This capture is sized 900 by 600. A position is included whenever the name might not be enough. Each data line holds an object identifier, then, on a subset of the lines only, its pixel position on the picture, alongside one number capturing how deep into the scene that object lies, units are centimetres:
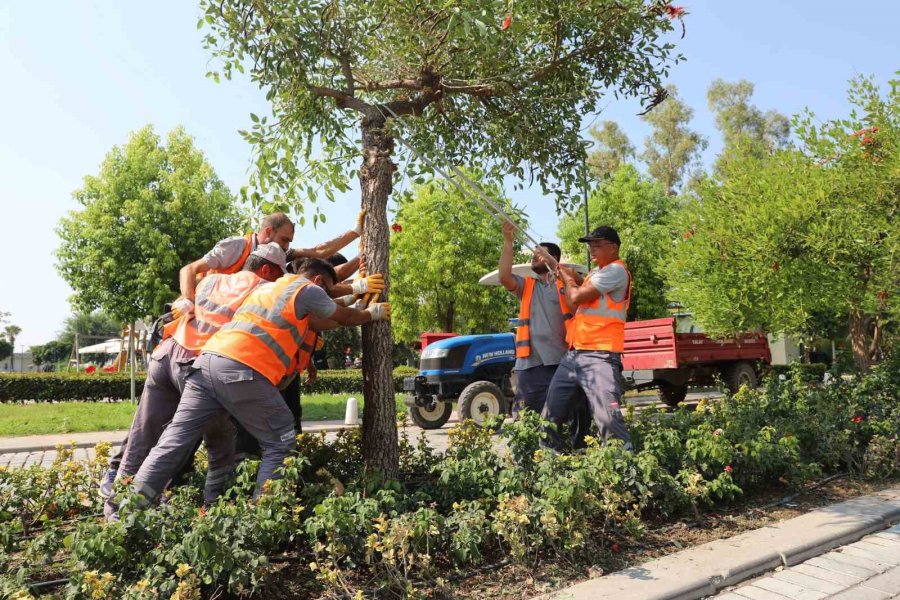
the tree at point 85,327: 7624
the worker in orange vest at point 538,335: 539
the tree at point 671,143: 3756
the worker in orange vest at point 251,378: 367
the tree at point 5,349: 7112
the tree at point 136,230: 1930
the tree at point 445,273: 2692
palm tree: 7619
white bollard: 1290
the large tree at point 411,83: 434
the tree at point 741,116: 3700
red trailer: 1406
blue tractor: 1112
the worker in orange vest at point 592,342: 484
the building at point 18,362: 6779
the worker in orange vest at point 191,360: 423
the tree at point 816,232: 708
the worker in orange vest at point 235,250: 479
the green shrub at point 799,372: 715
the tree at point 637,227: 2653
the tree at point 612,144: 3741
